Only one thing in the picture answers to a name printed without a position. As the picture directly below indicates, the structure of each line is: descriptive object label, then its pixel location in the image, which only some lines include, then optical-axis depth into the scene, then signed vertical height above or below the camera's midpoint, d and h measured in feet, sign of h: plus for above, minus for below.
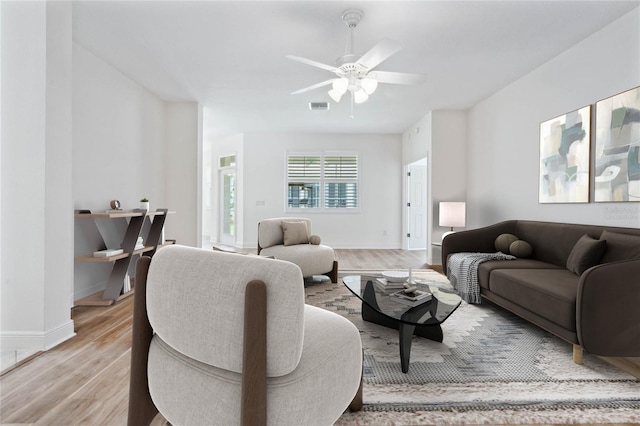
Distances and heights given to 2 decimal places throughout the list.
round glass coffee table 6.16 -2.04
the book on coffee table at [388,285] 7.93 -1.90
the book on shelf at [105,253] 10.11 -1.46
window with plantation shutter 23.74 +2.12
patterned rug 4.98 -3.12
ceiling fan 8.32 +3.72
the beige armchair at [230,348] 3.09 -1.49
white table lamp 15.66 -0.25
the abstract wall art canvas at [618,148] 8.29 +1.65
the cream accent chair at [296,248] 12.39 -1.60
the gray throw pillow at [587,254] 7.95 -1.10
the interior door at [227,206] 25.02 +0.08
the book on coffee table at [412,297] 6.93 -1.95
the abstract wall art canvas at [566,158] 9.87 +1.69
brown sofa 6.21 -1.71
